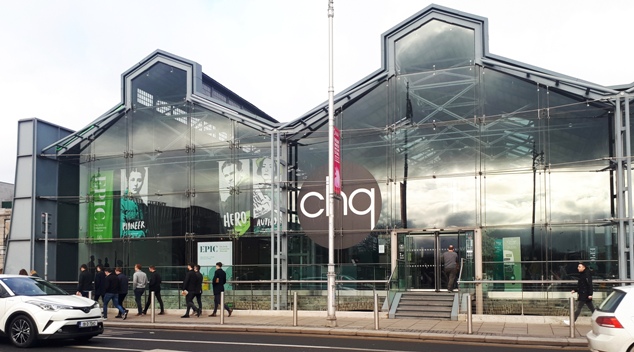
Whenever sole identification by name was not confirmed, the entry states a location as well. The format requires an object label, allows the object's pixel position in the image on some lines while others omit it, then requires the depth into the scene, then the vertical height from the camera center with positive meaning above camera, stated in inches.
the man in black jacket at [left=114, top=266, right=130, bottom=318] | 890.7 -72.0
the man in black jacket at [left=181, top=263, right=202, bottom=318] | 874.8 -72.9
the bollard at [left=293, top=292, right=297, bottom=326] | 753.0 -89.0
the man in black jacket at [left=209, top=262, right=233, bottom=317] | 888.9 -68.2
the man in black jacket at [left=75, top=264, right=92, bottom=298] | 931.3 -69.5
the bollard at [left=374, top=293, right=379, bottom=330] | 710.6 -89.0
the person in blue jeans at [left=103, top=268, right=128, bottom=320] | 878.4 -78.8
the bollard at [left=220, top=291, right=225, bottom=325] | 789.9 -95.0
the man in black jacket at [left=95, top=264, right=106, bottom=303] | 898.1 -68.6
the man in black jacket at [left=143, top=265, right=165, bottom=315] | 921.5 -73.0
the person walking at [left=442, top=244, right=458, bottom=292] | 871.7 -45.8
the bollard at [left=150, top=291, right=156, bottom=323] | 822.8 -94.2
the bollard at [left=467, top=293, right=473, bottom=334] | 663.5 -88.2
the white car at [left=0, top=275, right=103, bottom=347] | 551.2 -69.2
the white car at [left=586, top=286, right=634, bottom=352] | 424.2 -58.7
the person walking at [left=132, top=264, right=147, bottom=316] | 921.5 -73.4
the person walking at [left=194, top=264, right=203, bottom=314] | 878.0 -71.8
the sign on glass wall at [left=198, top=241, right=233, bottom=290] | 1005.8 -40.0
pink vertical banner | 770.2 +71.6
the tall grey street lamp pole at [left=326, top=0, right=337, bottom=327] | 741.3 +46.6
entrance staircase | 827.4 -91.6
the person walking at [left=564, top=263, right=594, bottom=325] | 704.4 -59.9
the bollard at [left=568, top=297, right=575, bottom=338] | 633.6 -82.1
